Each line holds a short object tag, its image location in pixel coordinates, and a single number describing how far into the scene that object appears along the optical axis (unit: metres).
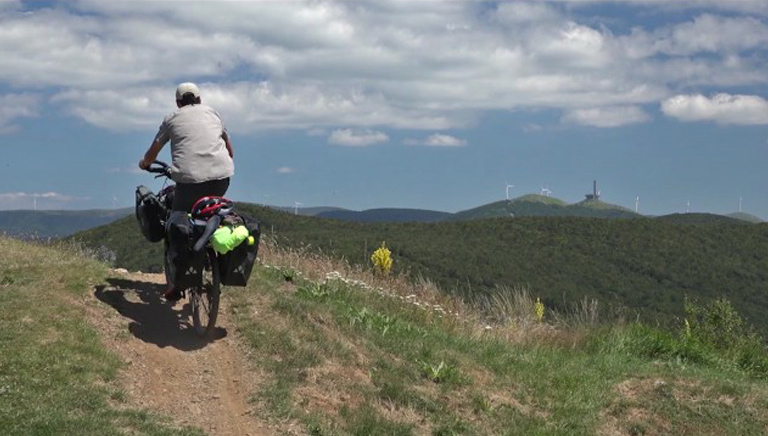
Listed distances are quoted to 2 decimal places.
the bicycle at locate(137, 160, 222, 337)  8.34
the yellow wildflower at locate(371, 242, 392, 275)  19.03
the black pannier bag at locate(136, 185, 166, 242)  9.27
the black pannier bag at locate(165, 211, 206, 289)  8.45
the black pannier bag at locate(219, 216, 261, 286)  8.41
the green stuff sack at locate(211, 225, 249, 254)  8.21
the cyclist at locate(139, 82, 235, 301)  8.56
